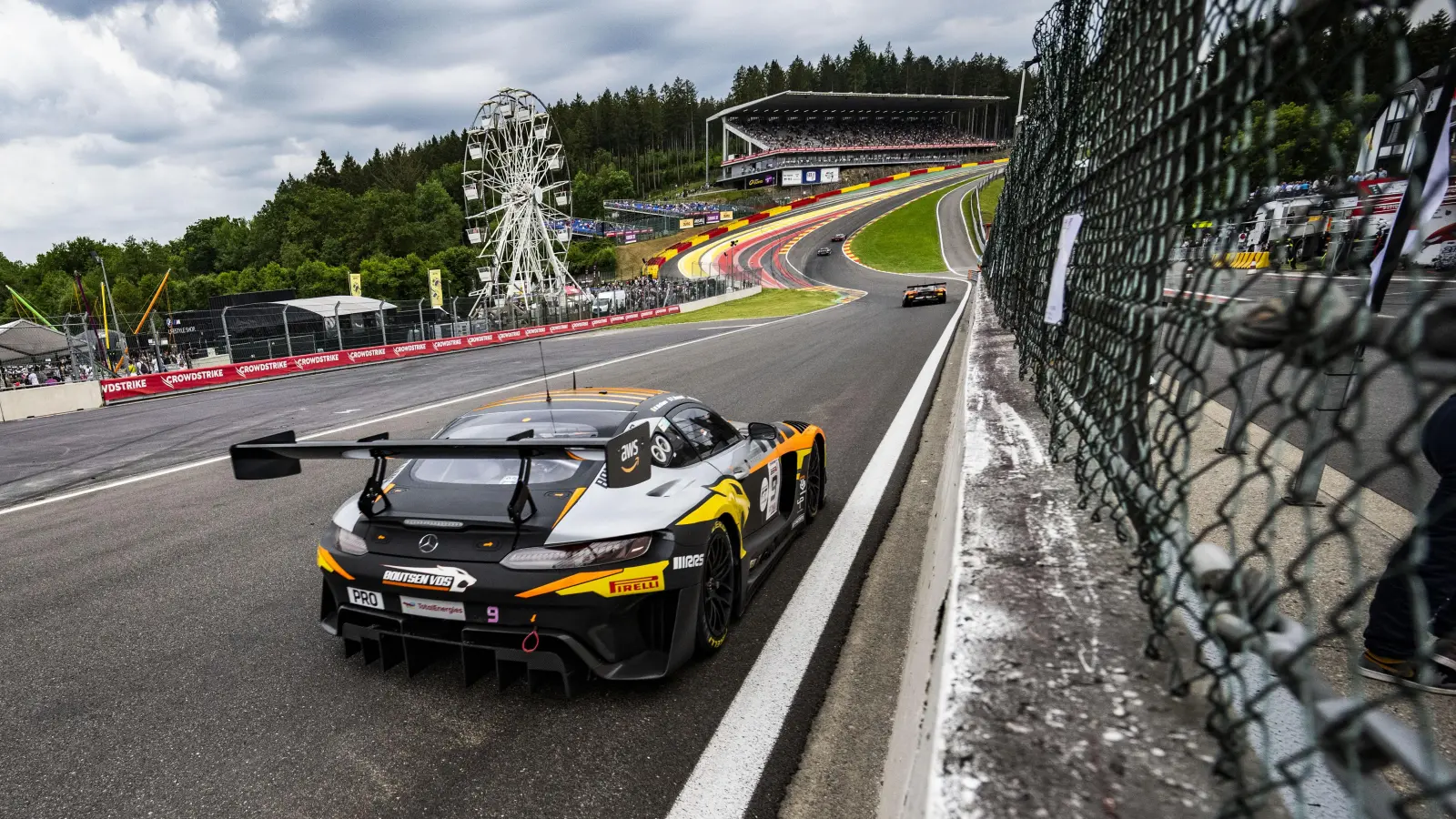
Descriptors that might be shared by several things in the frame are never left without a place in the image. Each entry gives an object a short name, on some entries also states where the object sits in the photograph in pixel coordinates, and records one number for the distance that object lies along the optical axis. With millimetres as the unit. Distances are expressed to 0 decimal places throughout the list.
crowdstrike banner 14539
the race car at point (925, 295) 28219
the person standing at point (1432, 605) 2438
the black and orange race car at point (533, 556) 2793
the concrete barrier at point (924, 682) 1663
